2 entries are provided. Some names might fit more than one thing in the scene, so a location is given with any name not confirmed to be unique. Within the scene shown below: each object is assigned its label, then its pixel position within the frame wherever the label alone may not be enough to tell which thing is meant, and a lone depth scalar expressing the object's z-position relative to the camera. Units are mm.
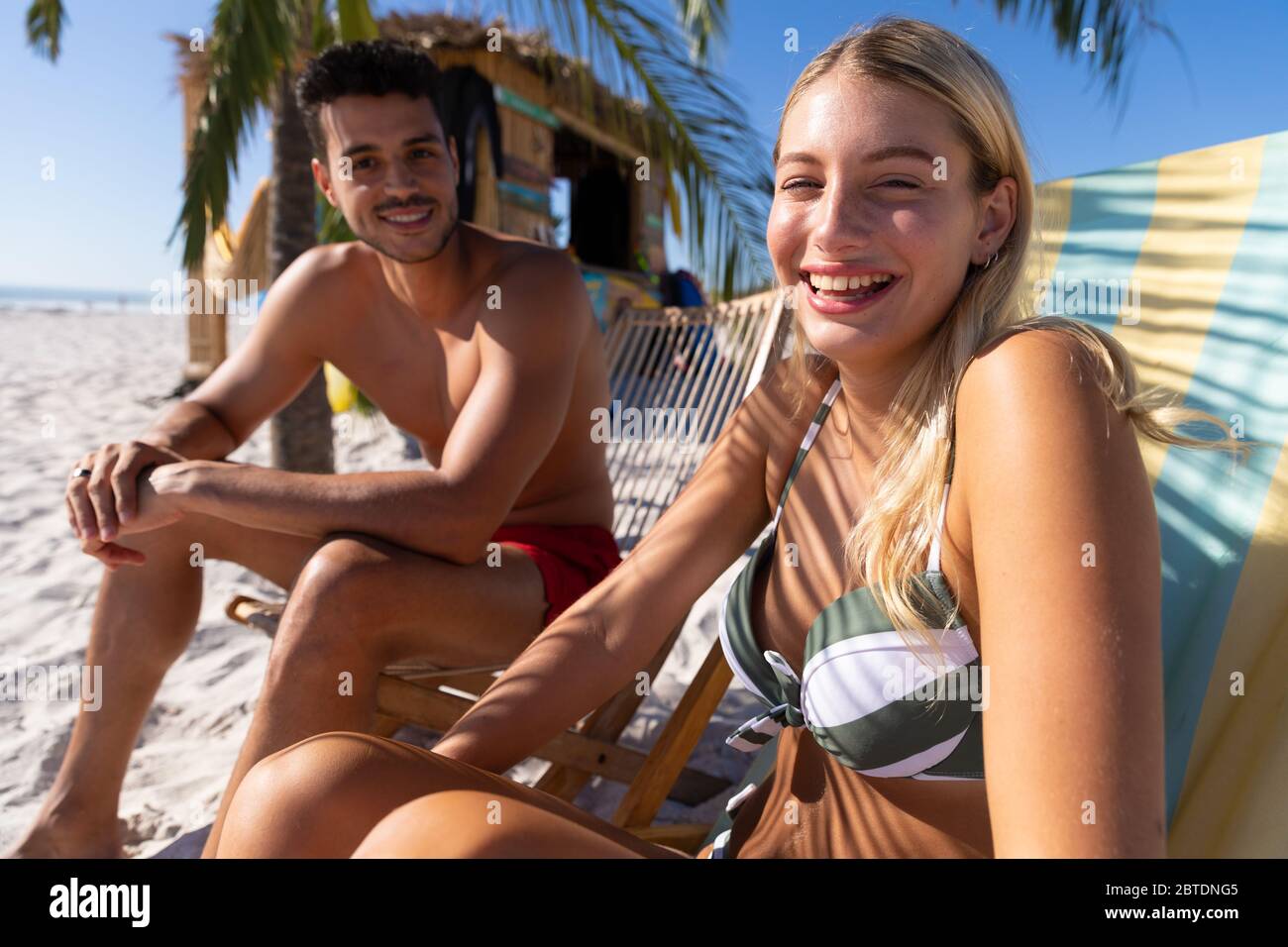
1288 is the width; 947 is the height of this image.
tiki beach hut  7797
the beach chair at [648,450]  2246
